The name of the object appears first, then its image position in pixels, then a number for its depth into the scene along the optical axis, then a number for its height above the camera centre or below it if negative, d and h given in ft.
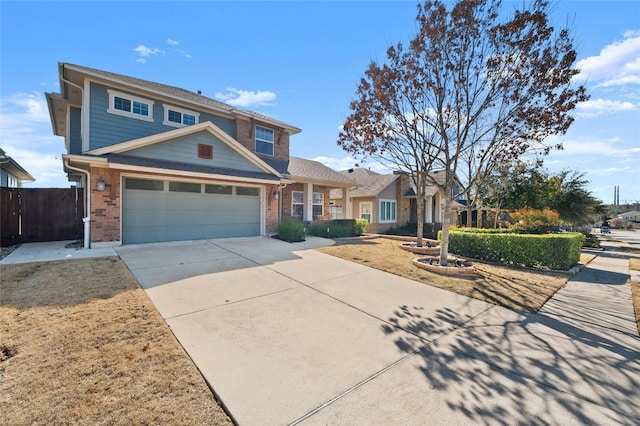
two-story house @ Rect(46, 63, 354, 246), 29.53 +5.08
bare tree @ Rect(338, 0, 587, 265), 24.20 +12.46
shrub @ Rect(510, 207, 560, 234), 36.14 -1.56
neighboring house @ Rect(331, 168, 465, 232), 69.03 +1.84
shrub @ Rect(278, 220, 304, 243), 39.06 -3.31
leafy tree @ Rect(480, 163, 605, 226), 64.71 +4.49
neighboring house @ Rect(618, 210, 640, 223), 219.41 -3.27
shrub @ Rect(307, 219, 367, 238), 47.75 -3.46
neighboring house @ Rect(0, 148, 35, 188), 40.99 +6.58
